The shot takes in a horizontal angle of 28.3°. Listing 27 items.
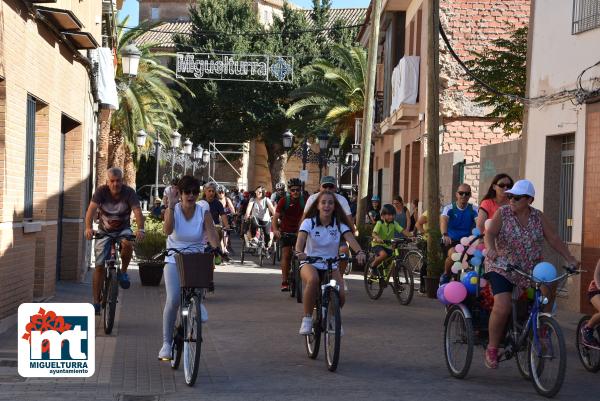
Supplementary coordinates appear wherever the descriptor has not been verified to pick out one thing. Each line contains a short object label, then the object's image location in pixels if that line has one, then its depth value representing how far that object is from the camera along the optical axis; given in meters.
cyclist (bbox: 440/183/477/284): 16.56
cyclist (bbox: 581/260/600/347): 10.66
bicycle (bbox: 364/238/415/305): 17.33
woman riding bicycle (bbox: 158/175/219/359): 10.12
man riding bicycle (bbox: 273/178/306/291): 18.50
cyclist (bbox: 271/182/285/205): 36.06
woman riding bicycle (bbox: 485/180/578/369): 9.78
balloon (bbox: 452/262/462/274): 11.61
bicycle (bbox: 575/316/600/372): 10.71
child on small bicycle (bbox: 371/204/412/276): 18.34
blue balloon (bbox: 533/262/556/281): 9.44
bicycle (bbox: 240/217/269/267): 27.05
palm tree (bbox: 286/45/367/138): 43.75
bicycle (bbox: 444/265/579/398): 9.18
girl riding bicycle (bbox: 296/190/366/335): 11.20
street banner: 51.38
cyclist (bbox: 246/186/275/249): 27.88
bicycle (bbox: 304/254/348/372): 10.33
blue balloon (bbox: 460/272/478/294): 10.27
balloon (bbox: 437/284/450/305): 10.35
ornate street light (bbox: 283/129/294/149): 41.62
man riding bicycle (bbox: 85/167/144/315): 13.23
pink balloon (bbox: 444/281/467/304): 10.15
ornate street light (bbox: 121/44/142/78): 23.64
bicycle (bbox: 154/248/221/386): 9.41
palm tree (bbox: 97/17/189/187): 38.84
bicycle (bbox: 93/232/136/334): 12.58
